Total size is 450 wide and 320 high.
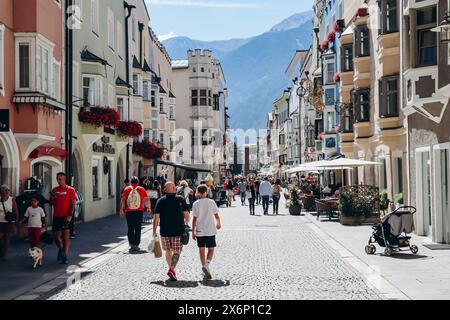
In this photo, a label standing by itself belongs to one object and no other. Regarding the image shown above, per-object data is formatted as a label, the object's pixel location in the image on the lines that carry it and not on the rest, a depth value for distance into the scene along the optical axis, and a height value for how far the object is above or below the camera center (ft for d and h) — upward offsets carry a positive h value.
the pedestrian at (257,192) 148.63 -1.70
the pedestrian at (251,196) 114.93 -1.83
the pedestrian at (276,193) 116.98 -1.44
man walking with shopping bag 42.60 -2.21
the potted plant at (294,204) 116.16 -3.17
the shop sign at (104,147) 101.86 +5.57
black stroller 52.75 -3.45
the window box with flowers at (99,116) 90.02 +8.47
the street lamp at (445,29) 51.44 +10.72
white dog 47.35 -4.26
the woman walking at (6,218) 52.06 -2.16
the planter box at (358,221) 88.30 -4.50
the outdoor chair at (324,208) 99.19 -3.31
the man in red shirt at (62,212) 49.90 -1.69
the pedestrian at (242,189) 158.71 -1.02
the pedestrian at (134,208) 59.11 -1.77
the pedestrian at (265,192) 116.60 -1.26
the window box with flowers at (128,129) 111.96 +8.63
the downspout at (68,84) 82.17 +11.50
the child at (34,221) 49.88 -2.26
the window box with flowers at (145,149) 136.05 +6.66
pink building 64.08 +8.92
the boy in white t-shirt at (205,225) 42.96 -2.33
